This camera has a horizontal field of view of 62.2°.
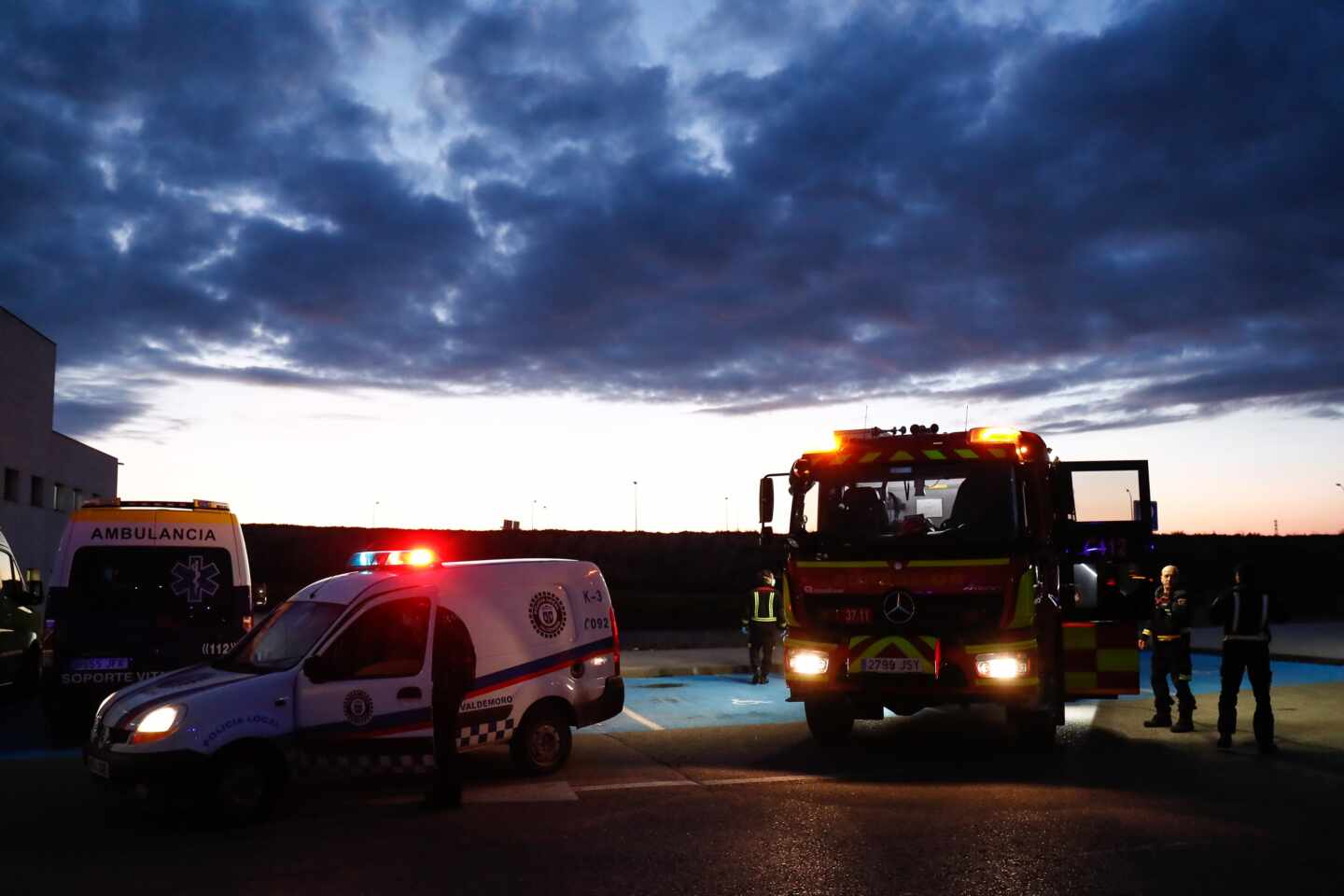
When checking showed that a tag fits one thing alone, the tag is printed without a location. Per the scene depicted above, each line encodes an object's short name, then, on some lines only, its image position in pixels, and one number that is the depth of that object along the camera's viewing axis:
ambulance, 11.49
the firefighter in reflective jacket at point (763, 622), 16.48
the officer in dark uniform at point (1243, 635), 10.88
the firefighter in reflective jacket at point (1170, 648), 12.13
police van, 7.85
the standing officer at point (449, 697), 8.33
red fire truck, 10.04
